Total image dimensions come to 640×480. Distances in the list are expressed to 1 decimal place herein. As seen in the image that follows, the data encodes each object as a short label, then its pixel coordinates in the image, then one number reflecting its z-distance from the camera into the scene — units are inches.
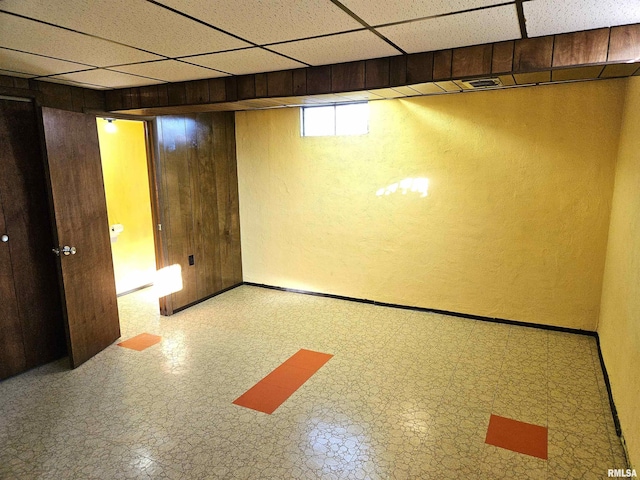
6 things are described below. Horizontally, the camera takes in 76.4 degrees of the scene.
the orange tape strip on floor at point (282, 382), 111.0
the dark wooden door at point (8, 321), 122.5
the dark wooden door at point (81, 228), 124.1
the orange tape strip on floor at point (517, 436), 91.7
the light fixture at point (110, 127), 191.8
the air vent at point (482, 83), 106.2
